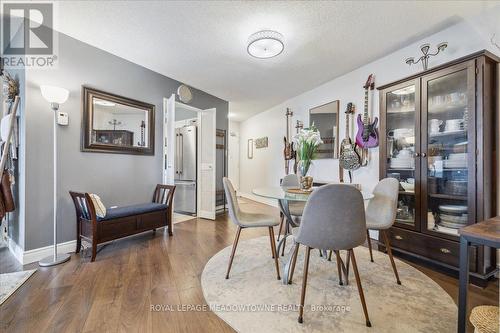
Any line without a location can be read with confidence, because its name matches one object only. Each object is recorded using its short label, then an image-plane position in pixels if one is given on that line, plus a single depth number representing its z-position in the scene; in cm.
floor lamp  212
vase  211
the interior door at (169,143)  341
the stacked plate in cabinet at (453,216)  198
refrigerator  445
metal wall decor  219
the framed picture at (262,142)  573
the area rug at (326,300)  138
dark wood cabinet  182
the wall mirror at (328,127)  360
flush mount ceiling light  226
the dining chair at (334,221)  134
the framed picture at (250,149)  653
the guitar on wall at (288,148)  469
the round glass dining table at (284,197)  180
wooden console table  101
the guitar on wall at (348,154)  320
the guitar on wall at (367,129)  295
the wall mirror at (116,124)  270
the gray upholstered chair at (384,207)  191
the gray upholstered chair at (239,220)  196
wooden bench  234
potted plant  203
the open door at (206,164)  418
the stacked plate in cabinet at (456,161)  196
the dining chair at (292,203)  248
